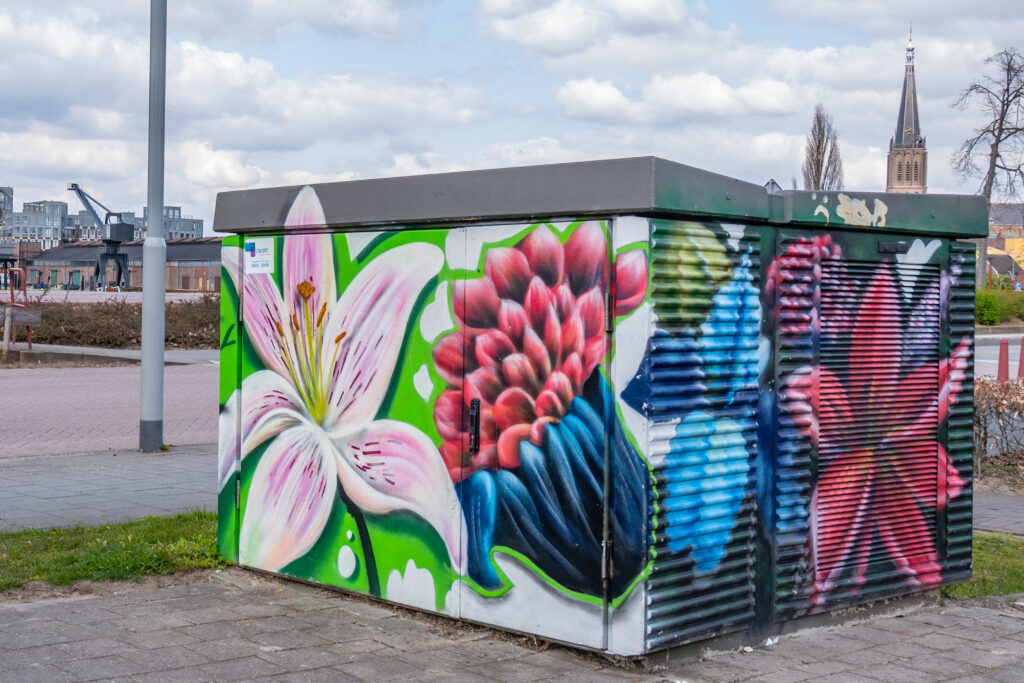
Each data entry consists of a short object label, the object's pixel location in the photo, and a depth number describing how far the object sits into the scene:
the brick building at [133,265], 55.16
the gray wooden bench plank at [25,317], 20.34
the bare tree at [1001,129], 39.69
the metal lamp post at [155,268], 9.95
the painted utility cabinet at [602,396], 4.28
